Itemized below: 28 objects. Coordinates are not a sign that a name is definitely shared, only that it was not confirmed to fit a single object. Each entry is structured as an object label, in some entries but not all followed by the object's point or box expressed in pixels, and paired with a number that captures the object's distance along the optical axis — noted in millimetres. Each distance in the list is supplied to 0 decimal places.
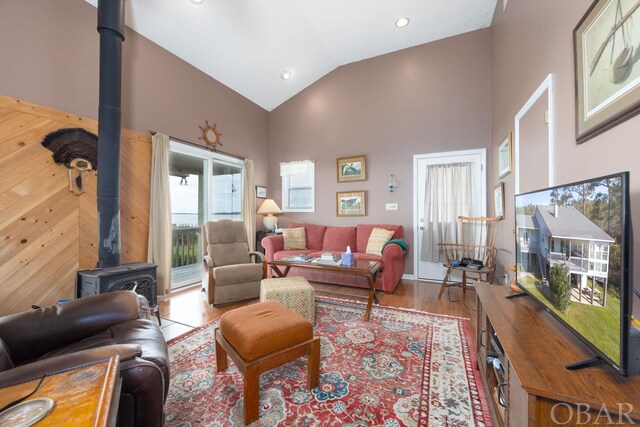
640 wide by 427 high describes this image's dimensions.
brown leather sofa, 855
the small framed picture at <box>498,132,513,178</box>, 2631
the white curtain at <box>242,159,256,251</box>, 4562
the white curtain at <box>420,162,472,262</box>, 3746
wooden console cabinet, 696
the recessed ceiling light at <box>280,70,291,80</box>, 4305
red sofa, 3285
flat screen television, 744
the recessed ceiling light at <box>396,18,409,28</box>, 3431
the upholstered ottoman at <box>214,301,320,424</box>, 1305
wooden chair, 2973
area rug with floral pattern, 1324
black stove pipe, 2254
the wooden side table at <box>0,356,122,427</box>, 520
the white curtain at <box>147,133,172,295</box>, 3133
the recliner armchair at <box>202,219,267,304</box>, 2852
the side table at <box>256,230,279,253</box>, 4730
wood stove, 2033
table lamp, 4727
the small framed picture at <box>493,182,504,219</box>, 2900
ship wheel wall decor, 3838
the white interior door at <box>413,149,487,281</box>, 3654
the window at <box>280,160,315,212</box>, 4871
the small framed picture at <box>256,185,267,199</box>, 4936
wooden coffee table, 2504
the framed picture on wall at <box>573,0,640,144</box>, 989
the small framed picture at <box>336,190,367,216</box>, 4387
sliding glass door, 3631
